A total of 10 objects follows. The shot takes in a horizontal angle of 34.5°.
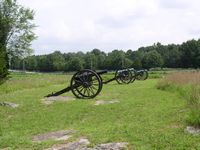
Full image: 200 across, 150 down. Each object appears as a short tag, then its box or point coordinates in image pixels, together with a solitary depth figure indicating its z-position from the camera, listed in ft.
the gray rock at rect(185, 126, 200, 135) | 20.19
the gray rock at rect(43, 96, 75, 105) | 43.69
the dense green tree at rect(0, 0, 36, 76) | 115.15
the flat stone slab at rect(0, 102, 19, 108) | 39.86
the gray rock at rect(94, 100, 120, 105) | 40.13
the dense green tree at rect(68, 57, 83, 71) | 245.94
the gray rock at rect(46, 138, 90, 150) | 19.65
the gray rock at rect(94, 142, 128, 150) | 18.78
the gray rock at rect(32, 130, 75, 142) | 23.00
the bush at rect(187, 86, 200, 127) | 21.42
